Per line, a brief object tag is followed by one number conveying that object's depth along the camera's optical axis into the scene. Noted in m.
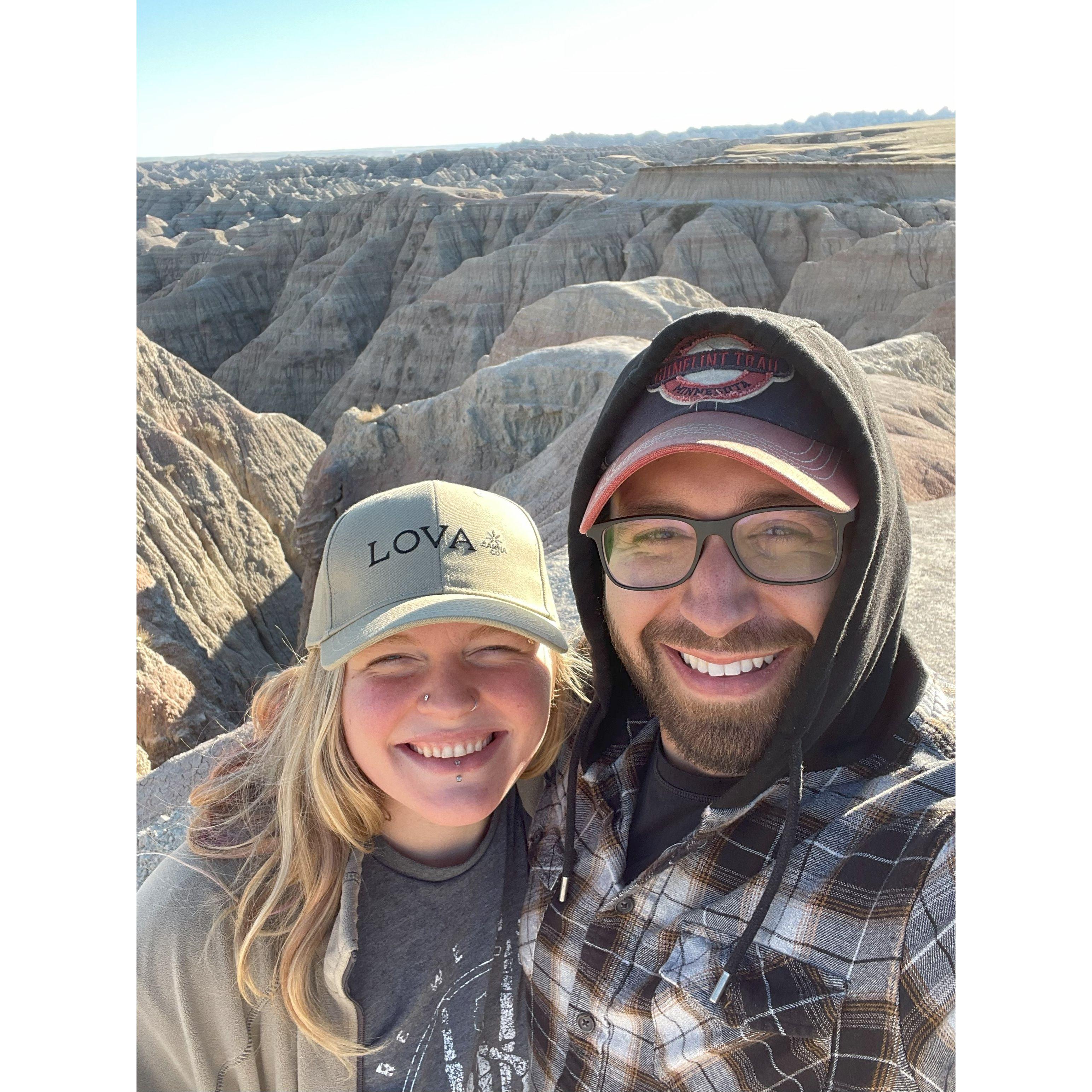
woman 0.50
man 0.43
